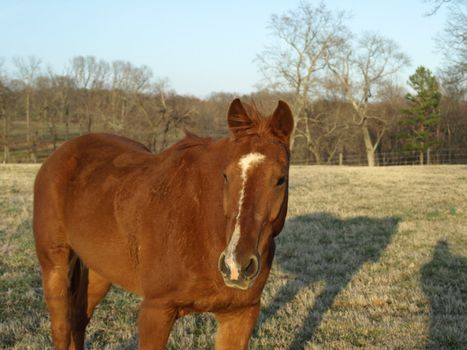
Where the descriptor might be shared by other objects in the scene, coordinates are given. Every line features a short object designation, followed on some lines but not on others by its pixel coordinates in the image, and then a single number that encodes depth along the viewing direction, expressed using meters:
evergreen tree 43.16
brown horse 2.49
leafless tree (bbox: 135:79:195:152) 38.62
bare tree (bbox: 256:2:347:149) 41.00
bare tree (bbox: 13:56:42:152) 43.78
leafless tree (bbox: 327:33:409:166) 42.69
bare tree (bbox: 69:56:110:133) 44.87
